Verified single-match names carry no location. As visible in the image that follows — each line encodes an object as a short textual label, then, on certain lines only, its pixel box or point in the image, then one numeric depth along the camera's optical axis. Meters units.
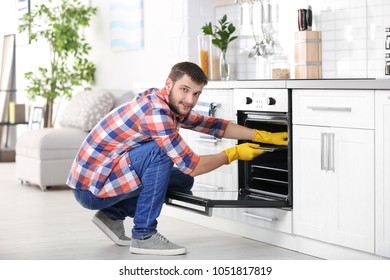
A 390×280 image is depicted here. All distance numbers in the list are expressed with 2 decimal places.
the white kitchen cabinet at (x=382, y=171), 3.29
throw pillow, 6.45
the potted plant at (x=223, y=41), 4.97
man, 3.69
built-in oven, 3.77
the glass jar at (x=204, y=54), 5.04
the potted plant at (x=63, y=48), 7.55
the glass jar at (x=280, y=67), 4.46
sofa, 6.33
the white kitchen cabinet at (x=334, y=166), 3.41
